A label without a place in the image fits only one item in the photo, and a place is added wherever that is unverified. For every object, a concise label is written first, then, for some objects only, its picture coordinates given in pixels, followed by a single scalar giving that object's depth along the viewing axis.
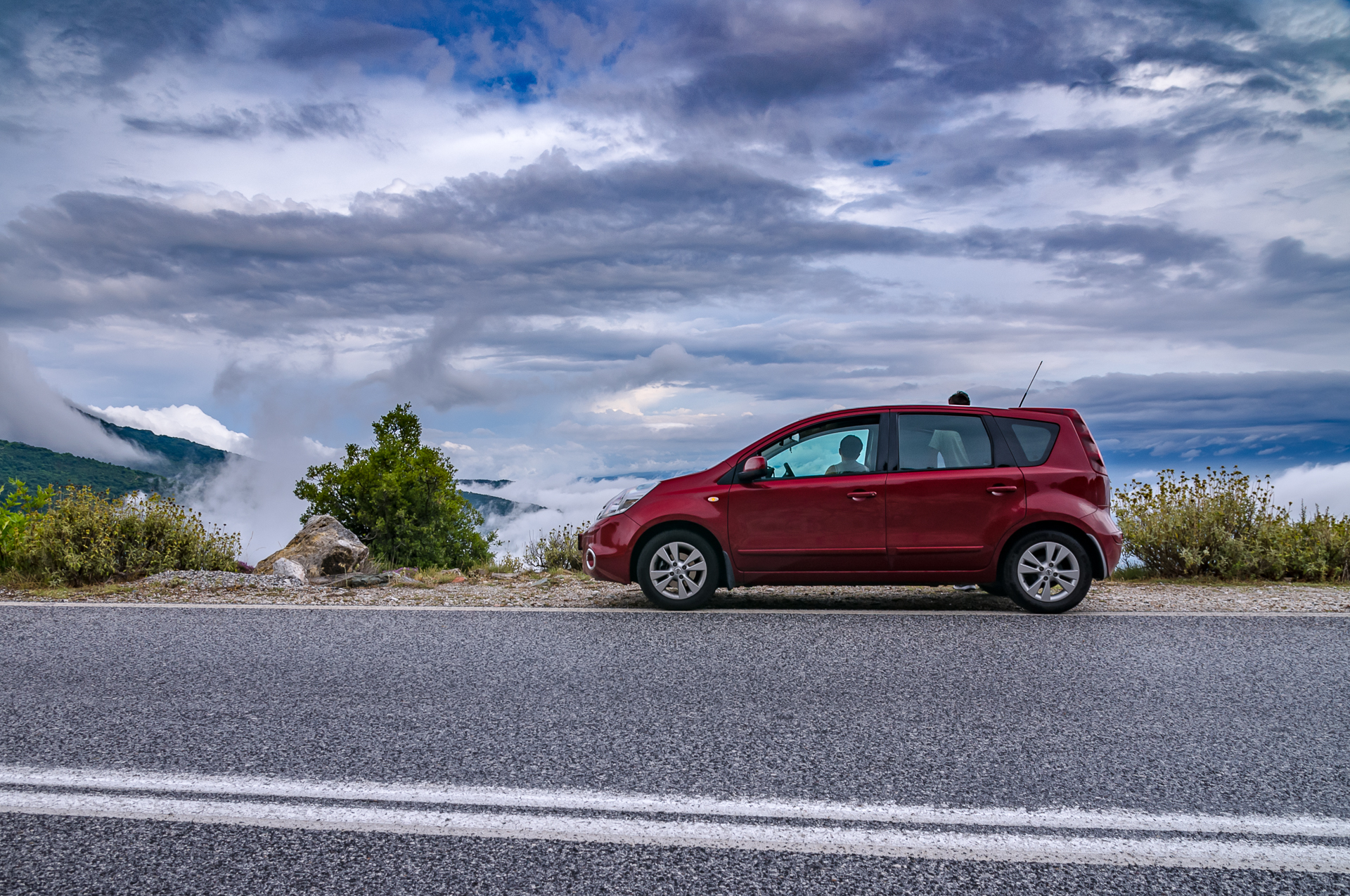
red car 7.68
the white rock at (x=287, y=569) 11.17
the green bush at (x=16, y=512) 10.92
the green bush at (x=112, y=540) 9.91
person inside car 7.92
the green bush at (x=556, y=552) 11.59
